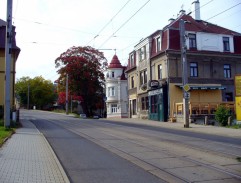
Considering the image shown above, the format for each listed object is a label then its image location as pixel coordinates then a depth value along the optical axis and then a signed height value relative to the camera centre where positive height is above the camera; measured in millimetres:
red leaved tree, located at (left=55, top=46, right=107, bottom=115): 58344 +7403
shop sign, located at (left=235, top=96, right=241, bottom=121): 25453 +334
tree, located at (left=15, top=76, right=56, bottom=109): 97625 +6210
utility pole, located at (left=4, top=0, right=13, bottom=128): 21094 +3090
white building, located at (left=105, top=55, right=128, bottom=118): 64312 +4130
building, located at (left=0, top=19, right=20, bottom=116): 35284 +5483
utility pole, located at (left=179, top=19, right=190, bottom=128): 26219 +2054
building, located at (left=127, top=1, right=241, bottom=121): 36156 +5073
